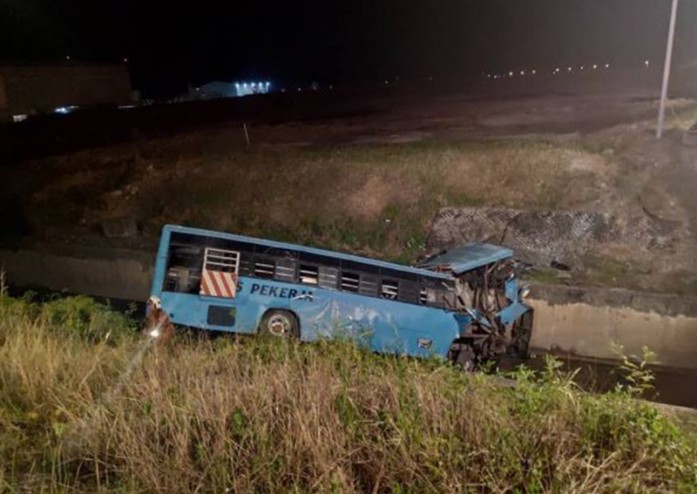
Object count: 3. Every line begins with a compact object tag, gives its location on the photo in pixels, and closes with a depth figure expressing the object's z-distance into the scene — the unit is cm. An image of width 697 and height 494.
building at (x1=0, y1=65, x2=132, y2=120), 3469
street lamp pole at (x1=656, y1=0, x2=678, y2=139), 1552
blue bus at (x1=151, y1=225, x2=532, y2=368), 1053
